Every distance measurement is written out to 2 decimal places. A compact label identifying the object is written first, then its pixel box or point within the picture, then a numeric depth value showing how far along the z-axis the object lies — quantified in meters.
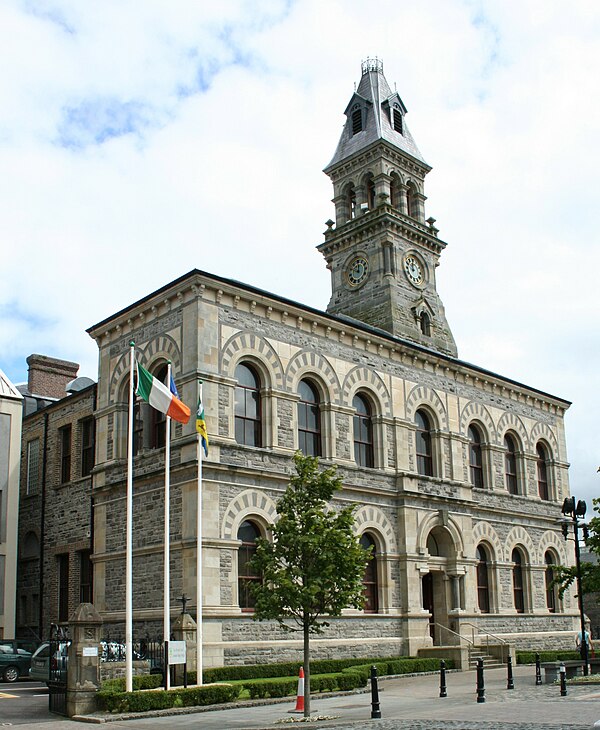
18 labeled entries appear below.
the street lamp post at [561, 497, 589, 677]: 25.28
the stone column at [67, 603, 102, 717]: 19.47
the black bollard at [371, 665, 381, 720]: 17.86
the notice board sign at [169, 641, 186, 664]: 20.91
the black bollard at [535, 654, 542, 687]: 23.90
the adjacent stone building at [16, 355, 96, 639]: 32.91
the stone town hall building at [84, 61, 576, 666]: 26.61
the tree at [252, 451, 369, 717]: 19.50
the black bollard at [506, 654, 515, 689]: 22.90
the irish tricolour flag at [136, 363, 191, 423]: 22.02
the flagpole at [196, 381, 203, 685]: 21.97
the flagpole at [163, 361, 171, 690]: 20.55
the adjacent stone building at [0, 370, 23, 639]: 35.19
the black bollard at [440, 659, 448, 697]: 21.55
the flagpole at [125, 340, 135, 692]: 19.75
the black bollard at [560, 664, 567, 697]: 20.35
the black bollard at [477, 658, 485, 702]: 20.12
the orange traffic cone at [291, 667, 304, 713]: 19.45
